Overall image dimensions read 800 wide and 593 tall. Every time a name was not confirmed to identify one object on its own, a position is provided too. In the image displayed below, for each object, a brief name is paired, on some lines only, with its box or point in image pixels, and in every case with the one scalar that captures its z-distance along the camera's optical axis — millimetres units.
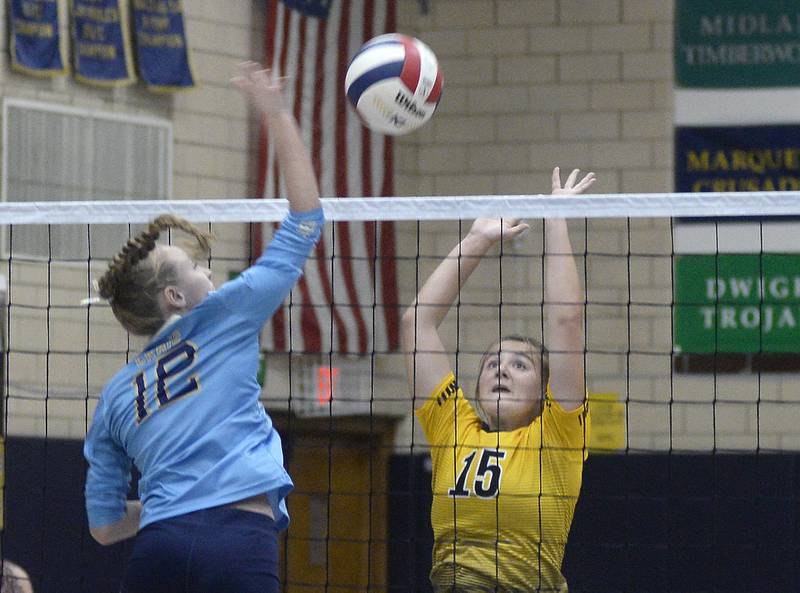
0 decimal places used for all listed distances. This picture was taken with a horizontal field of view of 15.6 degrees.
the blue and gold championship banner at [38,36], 18096
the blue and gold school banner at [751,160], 20943
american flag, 20515
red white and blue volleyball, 8628
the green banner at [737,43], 21031
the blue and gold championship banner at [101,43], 18612
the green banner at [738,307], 20441
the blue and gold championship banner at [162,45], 19202
